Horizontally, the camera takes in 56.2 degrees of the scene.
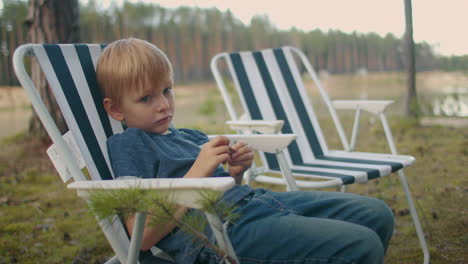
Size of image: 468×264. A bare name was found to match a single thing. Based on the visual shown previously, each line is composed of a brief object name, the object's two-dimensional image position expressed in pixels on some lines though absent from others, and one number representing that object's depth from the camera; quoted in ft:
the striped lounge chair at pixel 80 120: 4.94
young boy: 4.41
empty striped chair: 8.50
